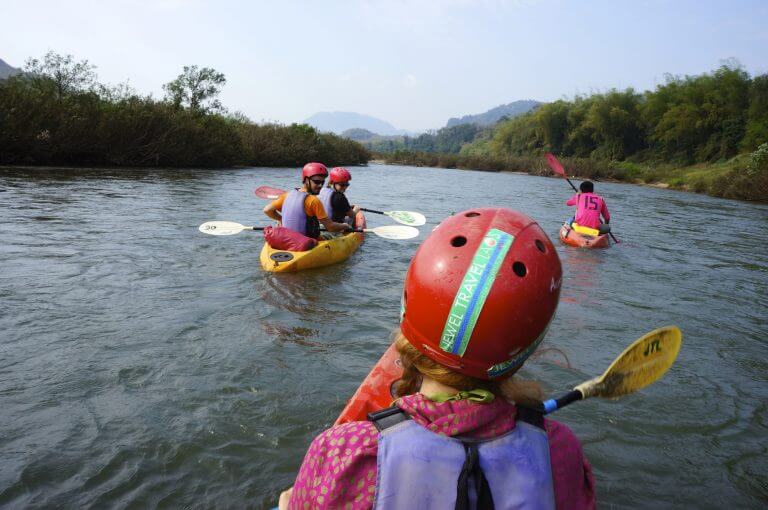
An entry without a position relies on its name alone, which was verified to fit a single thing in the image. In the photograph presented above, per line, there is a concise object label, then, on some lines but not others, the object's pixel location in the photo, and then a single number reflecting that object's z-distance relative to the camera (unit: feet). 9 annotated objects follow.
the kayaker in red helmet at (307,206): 21.04
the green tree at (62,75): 62.39
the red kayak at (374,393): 7.54
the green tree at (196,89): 86.69
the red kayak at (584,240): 29.60
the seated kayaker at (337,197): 24.85
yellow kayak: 20.35
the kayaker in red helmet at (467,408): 3.71
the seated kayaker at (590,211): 29.91
